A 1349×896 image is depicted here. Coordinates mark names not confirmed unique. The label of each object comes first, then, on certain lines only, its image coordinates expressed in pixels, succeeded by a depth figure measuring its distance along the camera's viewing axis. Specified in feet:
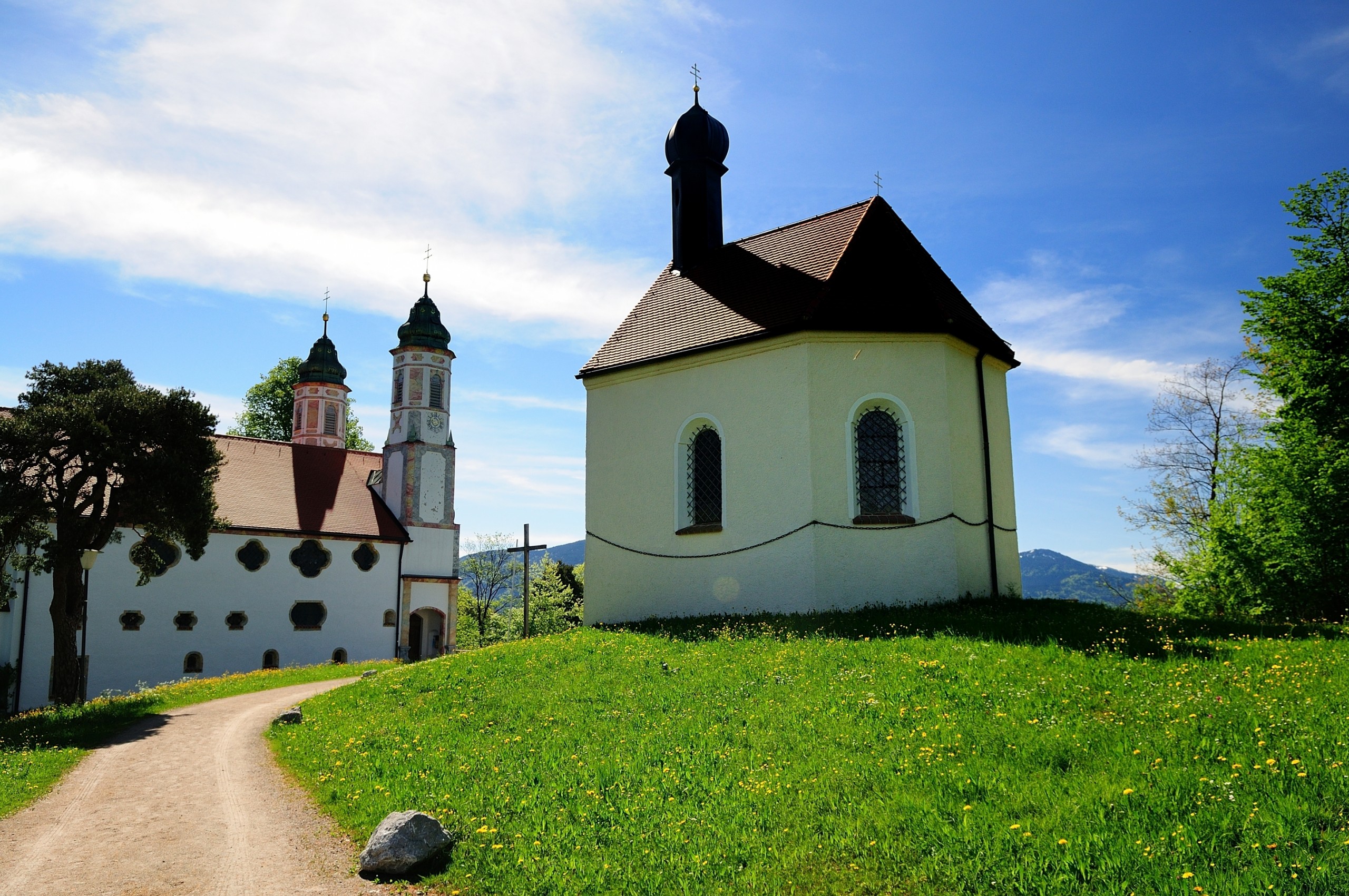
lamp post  57.21
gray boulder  19.92
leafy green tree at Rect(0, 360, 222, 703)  56.75
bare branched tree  85.10
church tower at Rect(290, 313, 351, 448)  134.82
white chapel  52.60
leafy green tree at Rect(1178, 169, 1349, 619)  56.44
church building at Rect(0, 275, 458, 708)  91.71
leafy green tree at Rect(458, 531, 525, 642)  171.32
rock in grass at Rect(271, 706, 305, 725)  42.73
